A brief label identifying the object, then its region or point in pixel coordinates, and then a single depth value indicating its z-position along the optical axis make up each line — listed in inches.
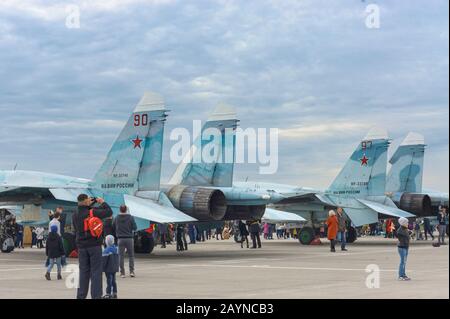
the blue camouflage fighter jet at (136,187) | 855.7
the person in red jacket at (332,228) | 978.1
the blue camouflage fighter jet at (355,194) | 1217.4
